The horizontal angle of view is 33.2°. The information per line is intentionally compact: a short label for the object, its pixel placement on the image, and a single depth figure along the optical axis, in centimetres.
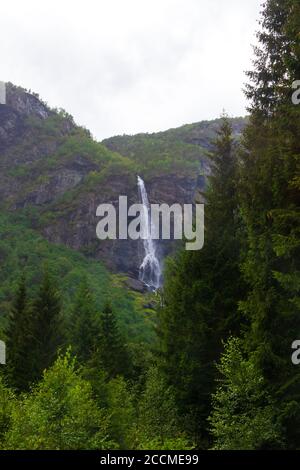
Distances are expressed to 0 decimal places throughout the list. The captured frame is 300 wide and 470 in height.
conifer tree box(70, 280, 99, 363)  4223
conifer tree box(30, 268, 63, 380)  3350
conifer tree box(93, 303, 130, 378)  4072
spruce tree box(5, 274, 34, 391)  3288
